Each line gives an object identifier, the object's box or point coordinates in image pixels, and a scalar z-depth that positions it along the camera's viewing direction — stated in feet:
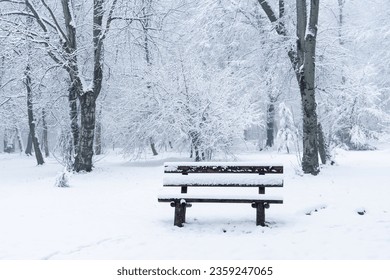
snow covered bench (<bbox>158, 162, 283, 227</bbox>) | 20.75
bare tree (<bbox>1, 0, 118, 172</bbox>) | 48.57
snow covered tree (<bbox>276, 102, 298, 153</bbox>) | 90.33
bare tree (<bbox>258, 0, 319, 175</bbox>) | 37.76
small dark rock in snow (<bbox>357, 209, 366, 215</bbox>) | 22.39
